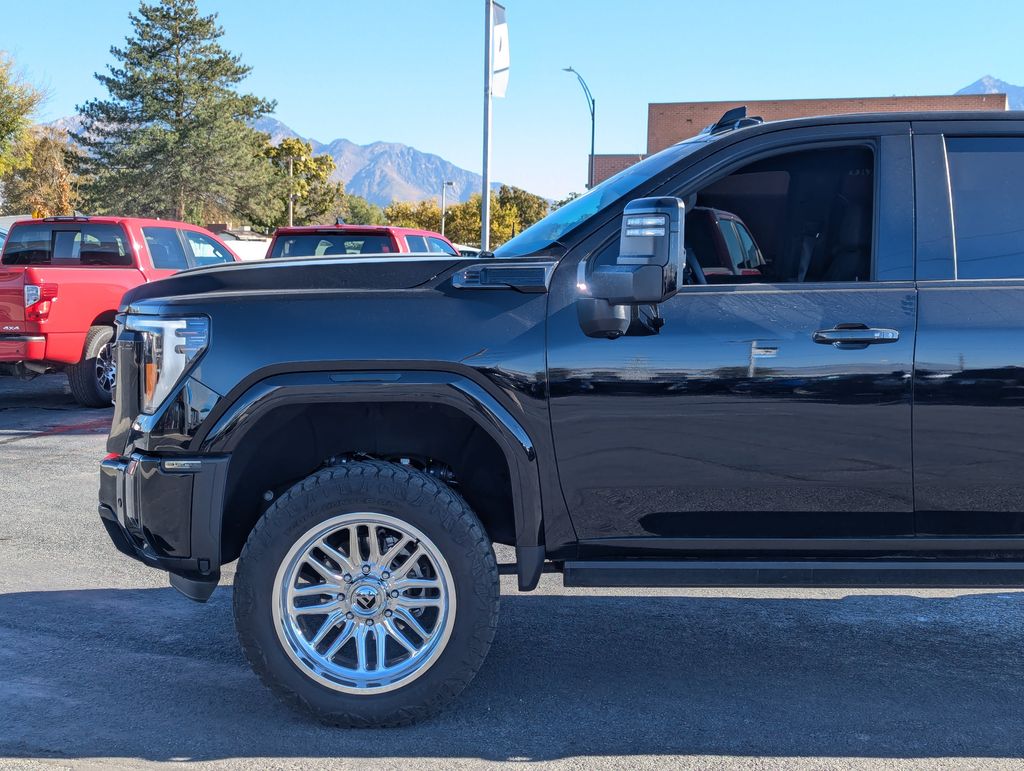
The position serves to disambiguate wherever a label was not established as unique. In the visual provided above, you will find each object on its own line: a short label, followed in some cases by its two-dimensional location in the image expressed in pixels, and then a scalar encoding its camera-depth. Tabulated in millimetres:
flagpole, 21484
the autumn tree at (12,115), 30188
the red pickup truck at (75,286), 10828
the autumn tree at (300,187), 68438
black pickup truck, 3502
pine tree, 61531
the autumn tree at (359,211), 129450
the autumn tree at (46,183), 72688
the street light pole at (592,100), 34559
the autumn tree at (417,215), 114125
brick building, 40312
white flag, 20906
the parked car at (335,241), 11977
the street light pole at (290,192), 70700
